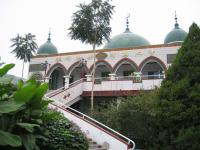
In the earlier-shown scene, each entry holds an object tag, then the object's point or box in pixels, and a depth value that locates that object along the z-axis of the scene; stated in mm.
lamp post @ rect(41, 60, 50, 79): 25139
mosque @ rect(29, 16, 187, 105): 20141
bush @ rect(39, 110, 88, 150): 7230
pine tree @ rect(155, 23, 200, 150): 8484
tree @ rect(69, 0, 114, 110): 19969
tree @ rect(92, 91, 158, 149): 11719
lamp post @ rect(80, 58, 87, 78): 22945
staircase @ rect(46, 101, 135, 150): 10193
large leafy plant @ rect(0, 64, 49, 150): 4418
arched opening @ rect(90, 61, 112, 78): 25159
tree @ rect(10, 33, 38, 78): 32938
